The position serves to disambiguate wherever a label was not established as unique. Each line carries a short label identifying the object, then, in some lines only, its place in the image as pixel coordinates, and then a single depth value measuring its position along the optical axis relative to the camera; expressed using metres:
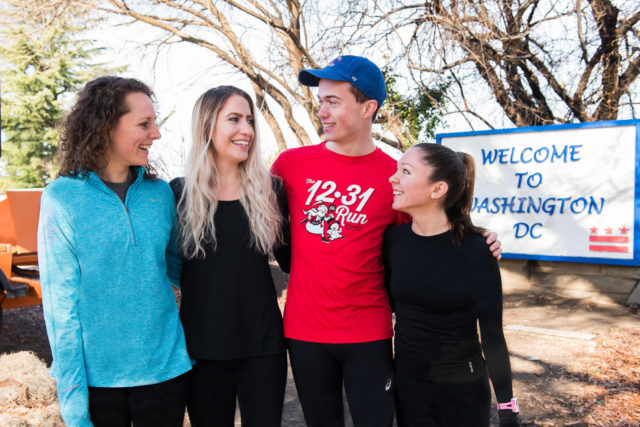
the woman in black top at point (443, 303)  2.15
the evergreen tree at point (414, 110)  10.48
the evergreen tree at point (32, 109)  25.00
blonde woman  2.32
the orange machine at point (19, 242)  5.65
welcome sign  7.73
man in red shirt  2.43
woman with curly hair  1.93
